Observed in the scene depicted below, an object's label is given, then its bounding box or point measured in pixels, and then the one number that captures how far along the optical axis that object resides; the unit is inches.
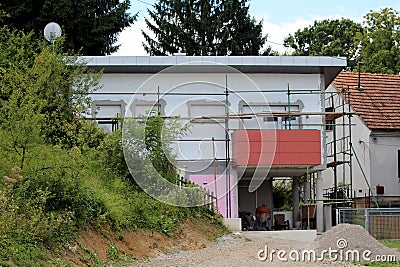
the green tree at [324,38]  2074.3
